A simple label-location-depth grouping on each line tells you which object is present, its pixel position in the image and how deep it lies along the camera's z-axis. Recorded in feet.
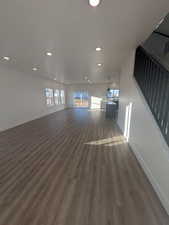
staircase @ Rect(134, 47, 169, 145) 5.85
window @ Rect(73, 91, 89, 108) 40.21
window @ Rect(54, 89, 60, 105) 32.12
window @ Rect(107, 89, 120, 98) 37.09
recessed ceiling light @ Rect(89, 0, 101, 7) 4.64
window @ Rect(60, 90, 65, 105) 36.81
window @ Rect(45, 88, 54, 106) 27.61
